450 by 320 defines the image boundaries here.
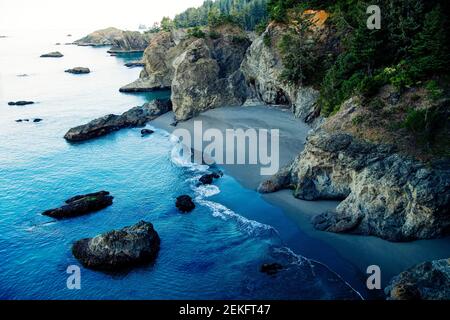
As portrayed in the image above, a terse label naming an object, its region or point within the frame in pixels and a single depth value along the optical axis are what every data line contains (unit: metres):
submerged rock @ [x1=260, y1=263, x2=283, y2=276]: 27.65
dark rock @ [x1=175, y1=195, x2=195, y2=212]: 37.72
